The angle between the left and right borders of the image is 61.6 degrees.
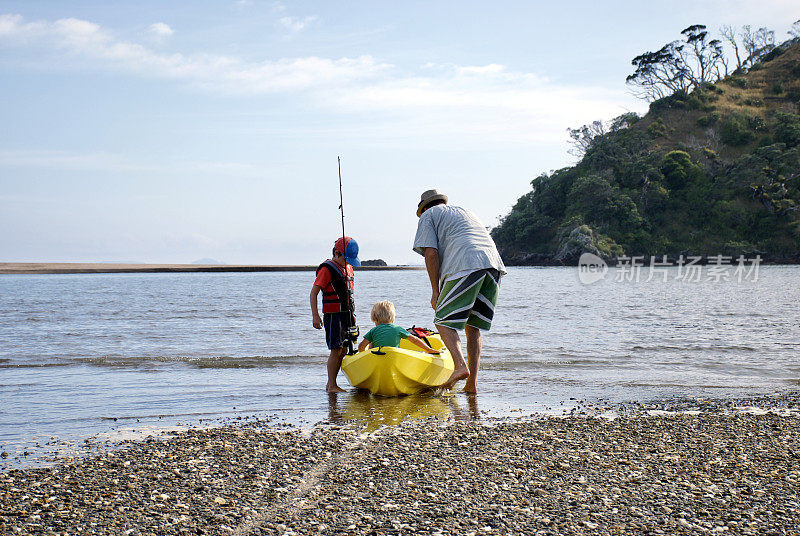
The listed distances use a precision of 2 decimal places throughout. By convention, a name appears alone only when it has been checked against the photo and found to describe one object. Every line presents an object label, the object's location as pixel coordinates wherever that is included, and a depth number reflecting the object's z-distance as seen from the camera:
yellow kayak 8.16
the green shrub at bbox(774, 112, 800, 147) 94.25
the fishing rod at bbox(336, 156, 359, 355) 8.58
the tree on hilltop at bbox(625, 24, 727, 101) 112.81
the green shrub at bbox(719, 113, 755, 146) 100.31
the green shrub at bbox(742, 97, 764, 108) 108.94
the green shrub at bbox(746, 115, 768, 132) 100.75
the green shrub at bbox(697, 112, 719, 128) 104.31
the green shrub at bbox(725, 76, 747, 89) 115.50
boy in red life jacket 8.44
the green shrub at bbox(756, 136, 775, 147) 97.62
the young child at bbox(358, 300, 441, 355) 8.39
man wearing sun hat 7.54
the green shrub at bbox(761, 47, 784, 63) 127.82
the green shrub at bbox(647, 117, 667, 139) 104.75
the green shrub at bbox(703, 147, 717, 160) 97.25
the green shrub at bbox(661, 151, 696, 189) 95.00
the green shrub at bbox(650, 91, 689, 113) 110.62
